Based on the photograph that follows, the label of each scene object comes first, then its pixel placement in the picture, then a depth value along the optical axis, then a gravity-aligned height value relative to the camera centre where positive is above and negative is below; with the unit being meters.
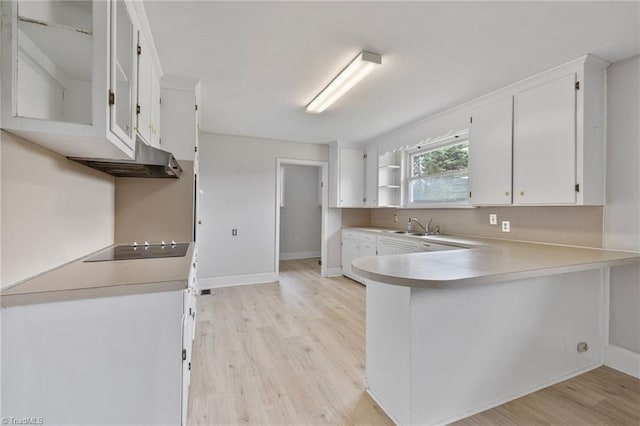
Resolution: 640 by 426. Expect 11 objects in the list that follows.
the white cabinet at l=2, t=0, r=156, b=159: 1.02 +0.56
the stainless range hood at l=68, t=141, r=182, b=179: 1.66 +0.30
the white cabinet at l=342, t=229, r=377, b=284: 4.28 -0.56
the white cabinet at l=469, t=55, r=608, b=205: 2.16 +0.66
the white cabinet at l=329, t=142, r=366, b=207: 4.88 +0.65
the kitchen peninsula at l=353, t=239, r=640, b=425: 1.50 -0.70
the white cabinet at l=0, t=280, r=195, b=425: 0.98 -0.57
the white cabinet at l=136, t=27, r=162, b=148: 1.82 +0.86
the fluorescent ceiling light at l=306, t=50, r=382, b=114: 2.15 +1.18
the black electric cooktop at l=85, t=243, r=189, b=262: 1.73 -0.30
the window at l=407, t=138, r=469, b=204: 3.48 +0.54
